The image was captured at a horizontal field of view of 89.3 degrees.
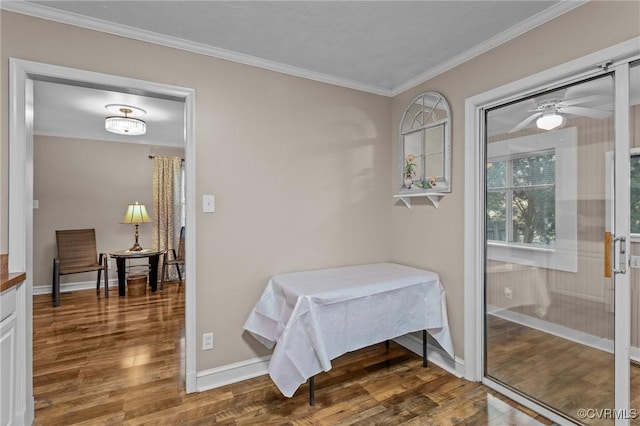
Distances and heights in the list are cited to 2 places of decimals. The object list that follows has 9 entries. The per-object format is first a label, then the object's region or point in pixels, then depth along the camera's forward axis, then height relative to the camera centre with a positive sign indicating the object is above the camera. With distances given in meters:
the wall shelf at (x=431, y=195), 2.60 +0.15
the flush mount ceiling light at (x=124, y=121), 3.84 +1.11
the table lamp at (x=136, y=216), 4.99 -0.04
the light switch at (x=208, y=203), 2.29 +0.07
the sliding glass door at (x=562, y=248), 1.68 -0.21
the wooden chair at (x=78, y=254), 4.59 -0.61
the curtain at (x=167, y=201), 5.64 +0.22
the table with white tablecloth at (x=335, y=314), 1.95 -0.69
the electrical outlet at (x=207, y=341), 2.31 -0.92
